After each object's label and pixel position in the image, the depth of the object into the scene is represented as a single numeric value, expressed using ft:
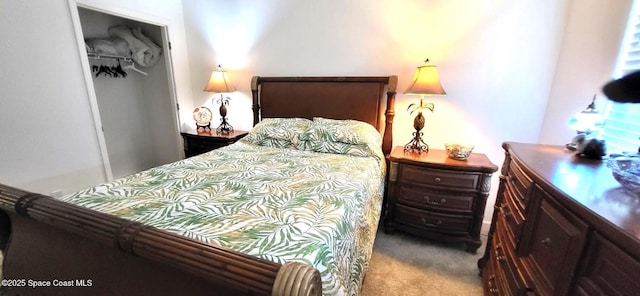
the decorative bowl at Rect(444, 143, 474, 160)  6.57
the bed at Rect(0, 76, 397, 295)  2.01
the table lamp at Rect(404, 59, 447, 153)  6.57
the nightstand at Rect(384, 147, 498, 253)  6.27
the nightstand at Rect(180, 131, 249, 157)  8.99
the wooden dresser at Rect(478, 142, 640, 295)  2.01
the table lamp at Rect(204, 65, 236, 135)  9.07
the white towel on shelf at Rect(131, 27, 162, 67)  10.30
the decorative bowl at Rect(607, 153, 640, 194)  2.72
